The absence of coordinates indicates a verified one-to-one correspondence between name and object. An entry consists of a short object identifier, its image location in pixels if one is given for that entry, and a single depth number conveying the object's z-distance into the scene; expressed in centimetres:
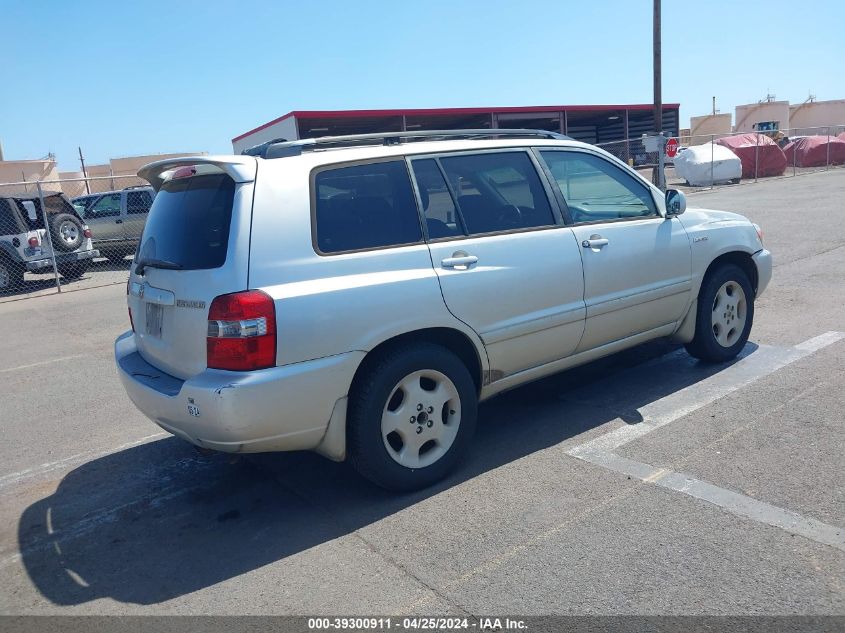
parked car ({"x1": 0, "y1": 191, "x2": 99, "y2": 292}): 1384
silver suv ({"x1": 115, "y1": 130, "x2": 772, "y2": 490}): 352
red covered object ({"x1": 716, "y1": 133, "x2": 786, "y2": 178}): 2905
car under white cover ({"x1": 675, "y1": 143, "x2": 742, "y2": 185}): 2709
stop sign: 2709
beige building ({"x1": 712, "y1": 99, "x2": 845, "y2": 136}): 5669
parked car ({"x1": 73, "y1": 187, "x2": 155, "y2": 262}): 1697
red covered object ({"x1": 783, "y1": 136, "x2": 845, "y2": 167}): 3281
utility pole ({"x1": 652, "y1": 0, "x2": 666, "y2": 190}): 2428
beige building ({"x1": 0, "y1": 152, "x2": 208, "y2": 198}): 4488
